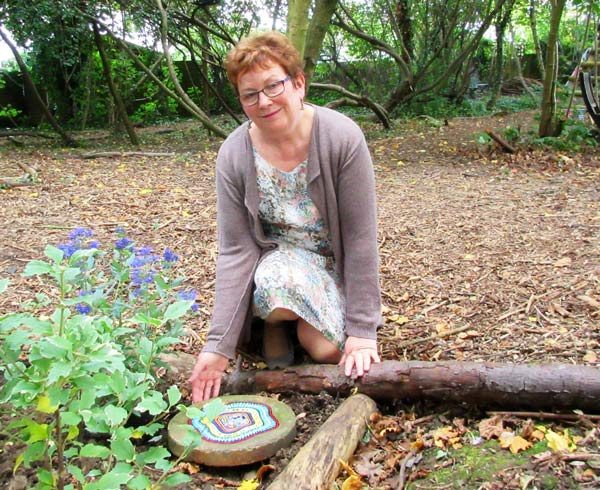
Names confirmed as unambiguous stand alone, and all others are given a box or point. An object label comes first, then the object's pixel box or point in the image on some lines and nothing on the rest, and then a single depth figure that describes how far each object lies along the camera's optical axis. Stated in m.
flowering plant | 1.13
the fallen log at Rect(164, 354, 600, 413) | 1.96
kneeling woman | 2.21
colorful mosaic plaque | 1.87
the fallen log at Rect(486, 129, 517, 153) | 6.77
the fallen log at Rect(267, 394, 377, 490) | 1.67
